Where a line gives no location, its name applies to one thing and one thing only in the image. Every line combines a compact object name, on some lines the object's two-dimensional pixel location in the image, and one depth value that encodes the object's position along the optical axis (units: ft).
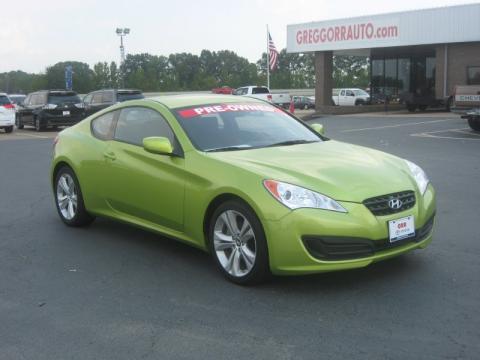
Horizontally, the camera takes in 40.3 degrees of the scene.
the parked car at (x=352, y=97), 147.84
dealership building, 97.19
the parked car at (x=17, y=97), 138.29
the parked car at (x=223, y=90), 190.92
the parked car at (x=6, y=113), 84.31
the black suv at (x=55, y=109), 85.15
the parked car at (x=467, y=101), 63.59
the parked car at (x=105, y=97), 85.25
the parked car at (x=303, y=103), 166.81
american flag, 133.54
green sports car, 15.17
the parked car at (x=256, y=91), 135.23
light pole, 187.62
